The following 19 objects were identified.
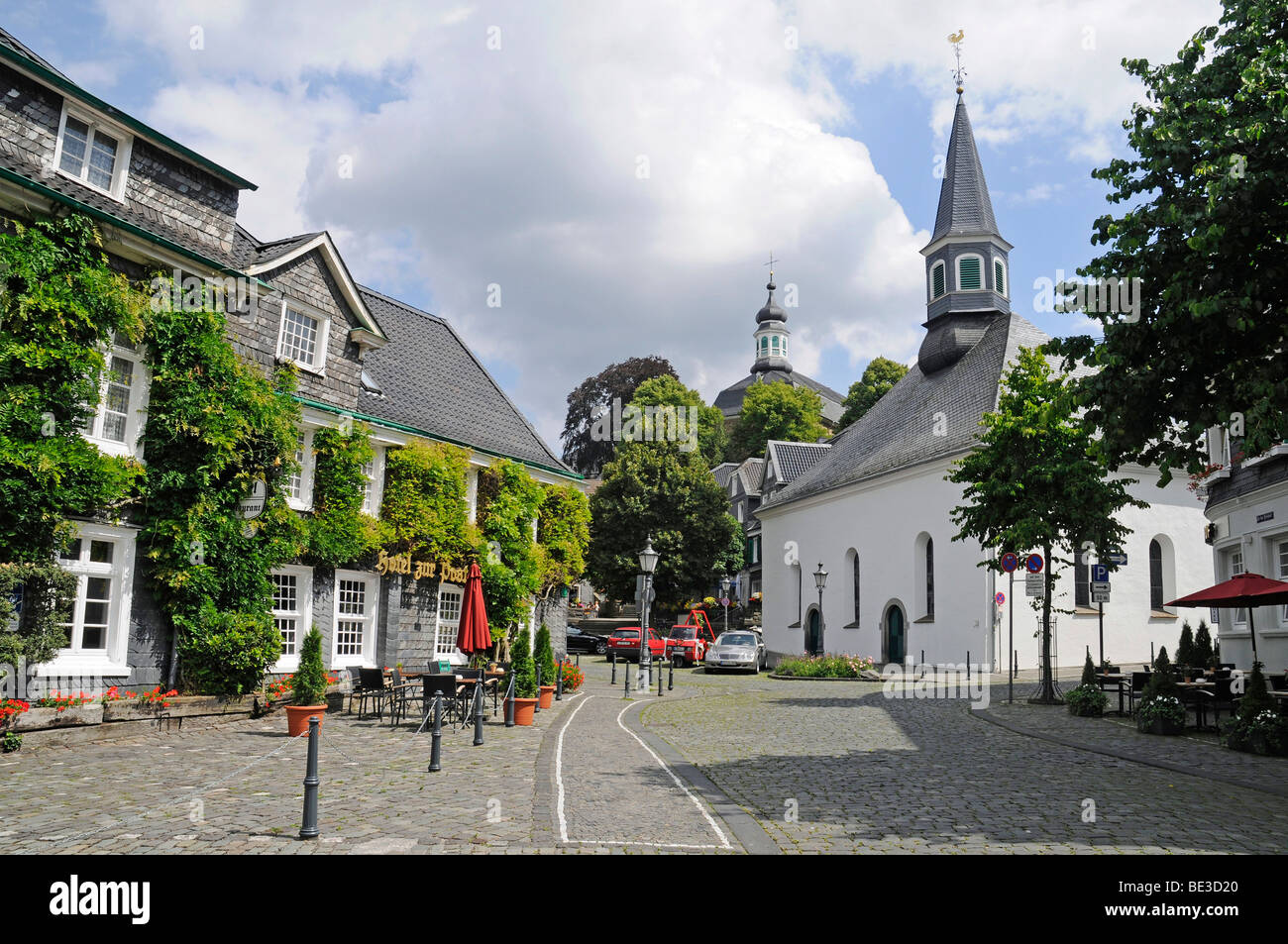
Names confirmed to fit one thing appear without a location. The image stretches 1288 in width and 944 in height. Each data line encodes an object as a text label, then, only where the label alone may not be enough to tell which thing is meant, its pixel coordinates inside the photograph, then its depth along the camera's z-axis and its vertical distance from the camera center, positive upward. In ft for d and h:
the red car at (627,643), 135.13 -3.72
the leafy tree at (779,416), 242.37 +53.31
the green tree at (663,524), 153.07 +15.42
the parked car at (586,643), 152.97 -4.38
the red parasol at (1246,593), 50.14 +2.18
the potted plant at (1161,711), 49.29 -4.22
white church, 101.71 +11.97
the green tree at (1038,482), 63.72 +10.02
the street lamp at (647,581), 78.79 +3.10
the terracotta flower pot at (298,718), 45.62 -5.31
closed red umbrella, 54.08 -0.62
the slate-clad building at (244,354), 46.78 +18.36
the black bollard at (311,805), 23.49 -4.92
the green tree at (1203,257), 30.35 +12.81
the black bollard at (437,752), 34.65 -5.15
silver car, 108.58 -3.76
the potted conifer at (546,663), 59.52 -3.01
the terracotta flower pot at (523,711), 51.47 -5.29
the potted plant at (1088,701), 57.52 -4.44
